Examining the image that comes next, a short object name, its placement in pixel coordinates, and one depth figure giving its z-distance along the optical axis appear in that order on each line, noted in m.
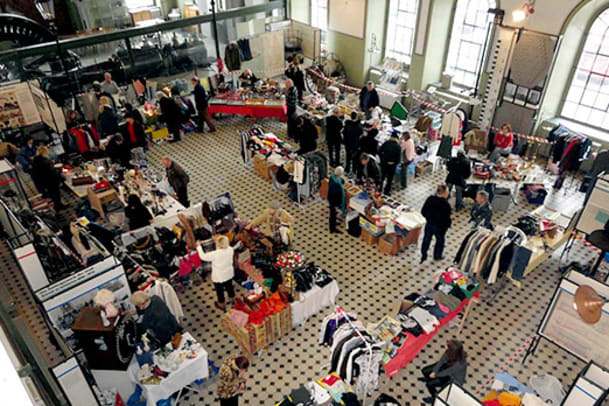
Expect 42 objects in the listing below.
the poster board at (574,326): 6.49
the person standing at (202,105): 13.71
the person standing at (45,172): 10.25
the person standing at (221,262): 7.50
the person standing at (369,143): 10.94
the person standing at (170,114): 13.09
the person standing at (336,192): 9.70
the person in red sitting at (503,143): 11.33
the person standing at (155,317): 6.79
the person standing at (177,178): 9.89
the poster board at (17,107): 12.92
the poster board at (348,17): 16.01
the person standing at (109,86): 13.94
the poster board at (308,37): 17.08
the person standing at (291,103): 13.29
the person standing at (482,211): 8.81
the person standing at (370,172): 10.30
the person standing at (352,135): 11.48
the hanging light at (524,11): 11.48
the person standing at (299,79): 15.24
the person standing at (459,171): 10.24
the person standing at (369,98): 13.48
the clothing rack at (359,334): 6.38
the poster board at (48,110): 12.85
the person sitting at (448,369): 6.49
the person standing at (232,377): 5.90
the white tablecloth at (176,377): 6.47
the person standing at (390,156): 10.62
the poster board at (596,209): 8.47
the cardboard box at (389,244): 9.64
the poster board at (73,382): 5.41
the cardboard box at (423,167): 12.34
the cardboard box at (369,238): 9.89
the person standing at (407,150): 11.27
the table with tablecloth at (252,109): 14.34
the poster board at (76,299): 6.79
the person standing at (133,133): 11.74
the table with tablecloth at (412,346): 7.06
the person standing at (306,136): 11.56
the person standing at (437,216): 8.58
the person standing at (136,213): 8.77
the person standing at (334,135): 11.84
